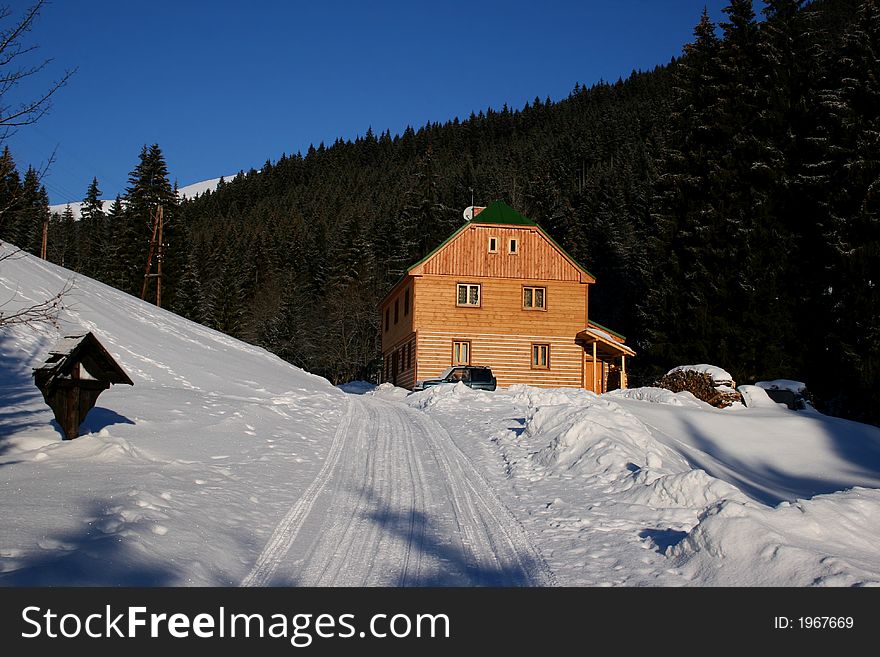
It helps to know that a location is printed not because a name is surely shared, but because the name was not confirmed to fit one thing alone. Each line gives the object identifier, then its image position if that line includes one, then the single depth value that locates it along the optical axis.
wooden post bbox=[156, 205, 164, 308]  51.22
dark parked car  29.98
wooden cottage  35.47
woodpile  25.81
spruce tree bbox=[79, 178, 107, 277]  74.62
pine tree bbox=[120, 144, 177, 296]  58.97
